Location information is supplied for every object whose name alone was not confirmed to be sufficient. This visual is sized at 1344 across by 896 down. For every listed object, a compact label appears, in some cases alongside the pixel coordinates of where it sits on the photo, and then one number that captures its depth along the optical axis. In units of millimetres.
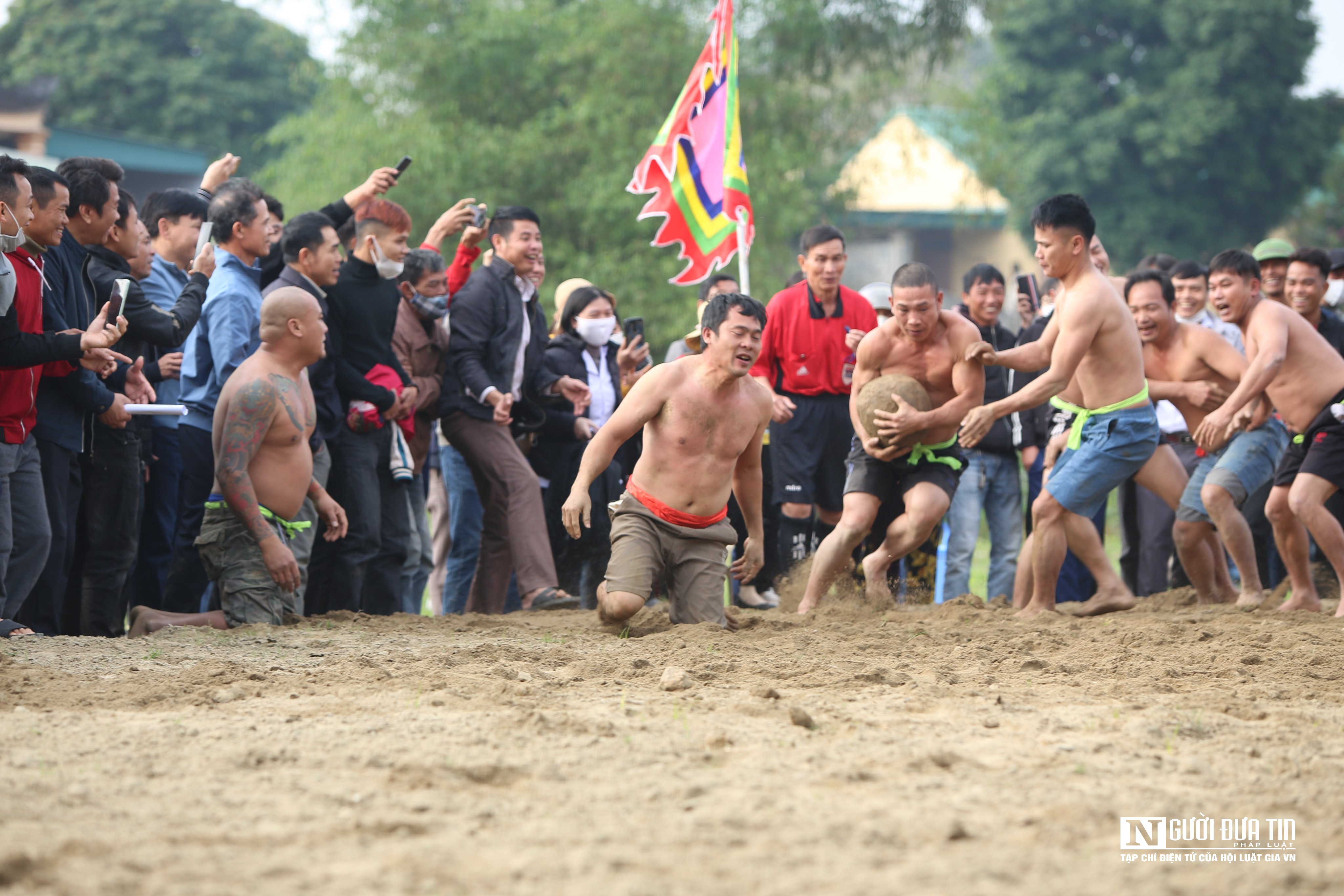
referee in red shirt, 16891
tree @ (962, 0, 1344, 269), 55469
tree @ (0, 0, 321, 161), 67687
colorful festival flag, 19297
